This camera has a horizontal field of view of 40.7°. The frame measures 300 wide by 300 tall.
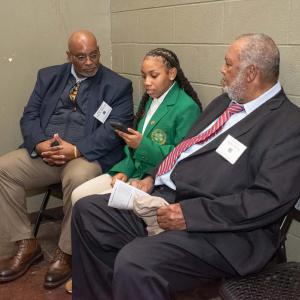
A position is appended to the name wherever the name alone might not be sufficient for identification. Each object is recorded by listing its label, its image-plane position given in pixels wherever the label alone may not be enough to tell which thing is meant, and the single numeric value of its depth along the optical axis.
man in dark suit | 1.56
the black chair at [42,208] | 2.77
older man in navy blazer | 2.43
